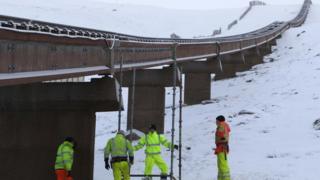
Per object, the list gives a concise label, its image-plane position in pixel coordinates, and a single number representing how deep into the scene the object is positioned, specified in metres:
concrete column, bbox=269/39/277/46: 65.81
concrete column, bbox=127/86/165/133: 30.62
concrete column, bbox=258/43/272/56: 60.66
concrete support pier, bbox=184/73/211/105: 41.69
